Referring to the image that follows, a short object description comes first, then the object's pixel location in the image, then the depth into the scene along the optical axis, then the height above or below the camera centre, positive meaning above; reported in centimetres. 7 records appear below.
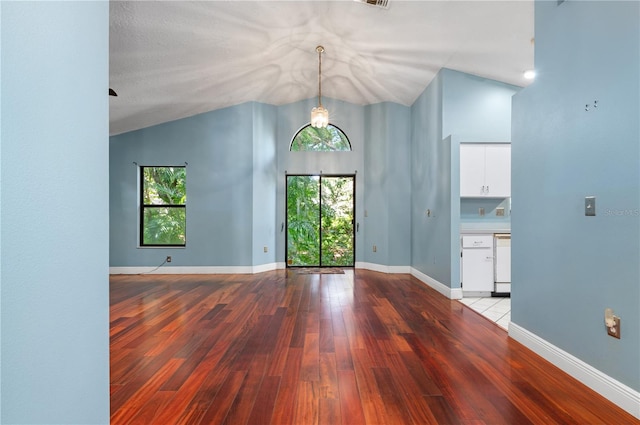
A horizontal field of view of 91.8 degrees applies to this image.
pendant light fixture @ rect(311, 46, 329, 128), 411 +127
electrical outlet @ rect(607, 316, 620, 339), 167 -63
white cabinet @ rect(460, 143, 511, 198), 407 +53
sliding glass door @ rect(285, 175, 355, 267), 613 -15
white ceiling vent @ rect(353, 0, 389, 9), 290 +197
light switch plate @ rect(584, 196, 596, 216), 185 +4
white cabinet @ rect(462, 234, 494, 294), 396 -66
